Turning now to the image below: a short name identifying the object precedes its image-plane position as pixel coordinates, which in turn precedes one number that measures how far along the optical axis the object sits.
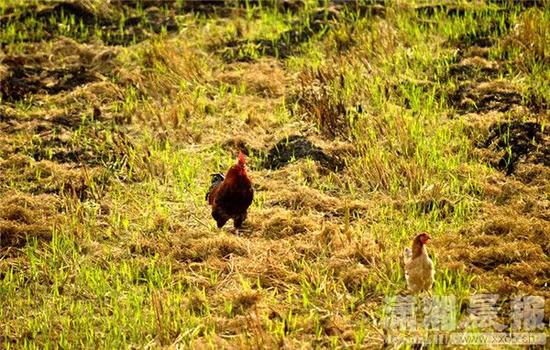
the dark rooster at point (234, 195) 12.15
